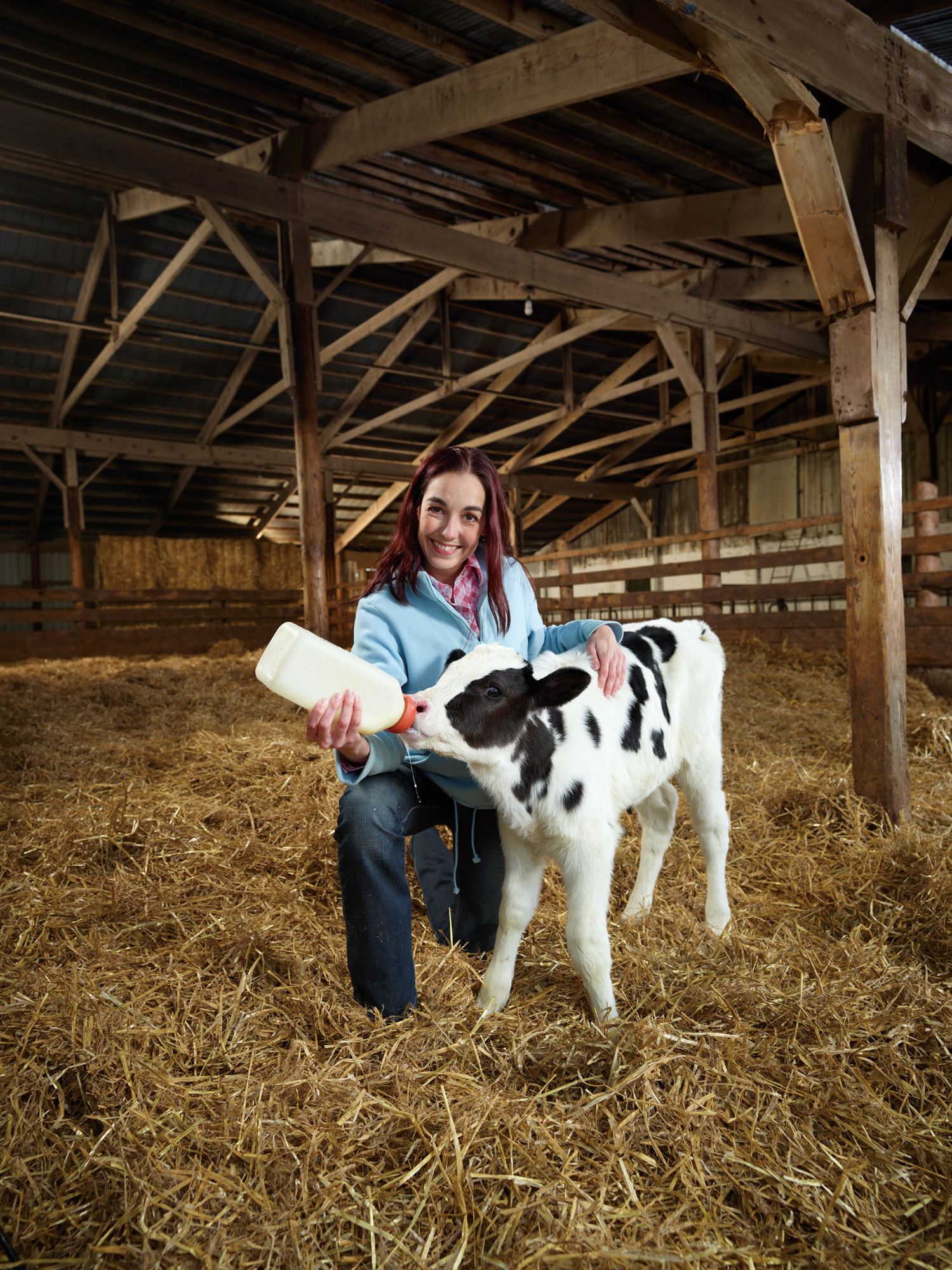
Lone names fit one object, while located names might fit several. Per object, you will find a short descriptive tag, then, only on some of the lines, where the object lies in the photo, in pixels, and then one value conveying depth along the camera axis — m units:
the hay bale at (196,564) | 15.51
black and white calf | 1.99
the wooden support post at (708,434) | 10.14
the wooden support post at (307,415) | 6.94
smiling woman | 2.10
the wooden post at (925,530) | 7.34
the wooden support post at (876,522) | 3.53
